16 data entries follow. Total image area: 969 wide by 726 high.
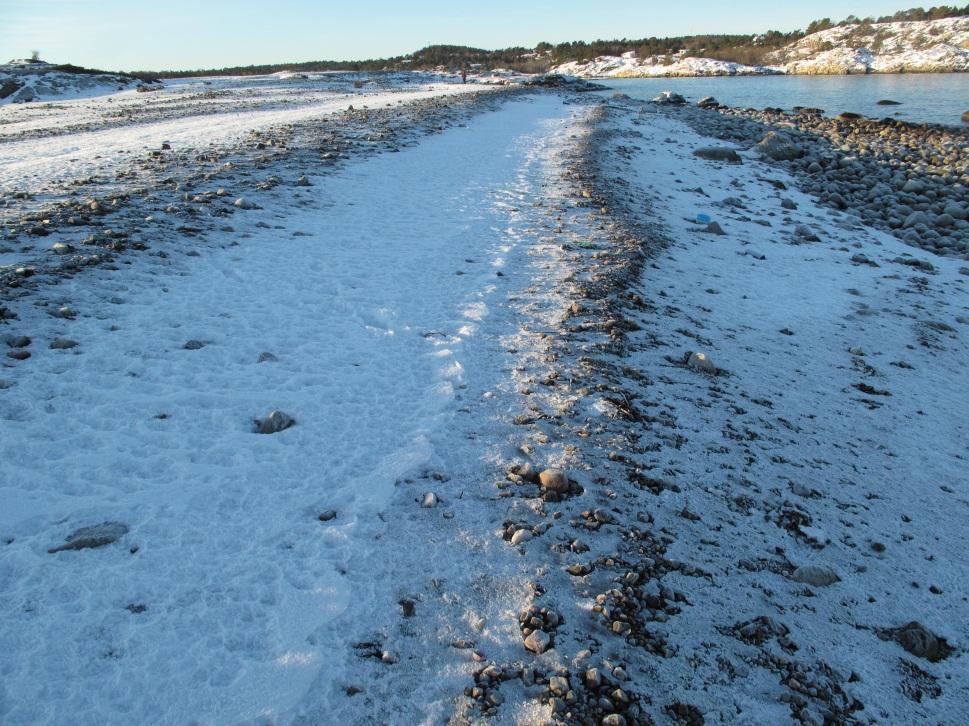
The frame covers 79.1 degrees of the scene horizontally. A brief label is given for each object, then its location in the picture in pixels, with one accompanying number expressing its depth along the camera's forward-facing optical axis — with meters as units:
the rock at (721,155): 16.91
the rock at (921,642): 2.89
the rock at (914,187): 14.43
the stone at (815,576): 3.25
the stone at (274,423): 4.11
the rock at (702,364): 5.48
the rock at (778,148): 18.08
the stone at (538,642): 2.62
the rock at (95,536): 2.98
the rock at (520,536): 3.26
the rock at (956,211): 12.47
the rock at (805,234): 10.41
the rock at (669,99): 37.52
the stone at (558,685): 2.42
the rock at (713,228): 10.13
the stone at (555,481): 3.67
